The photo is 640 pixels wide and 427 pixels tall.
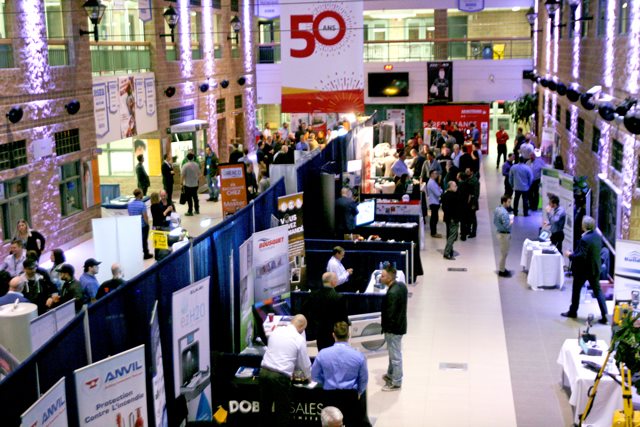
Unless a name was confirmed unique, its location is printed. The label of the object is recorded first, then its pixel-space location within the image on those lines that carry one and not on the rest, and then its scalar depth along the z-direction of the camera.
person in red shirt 28.95
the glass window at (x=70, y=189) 17.91
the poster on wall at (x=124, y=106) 19.52
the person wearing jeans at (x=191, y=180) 20.59
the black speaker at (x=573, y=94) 18.10
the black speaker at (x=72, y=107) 17.58
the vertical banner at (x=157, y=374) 6.78
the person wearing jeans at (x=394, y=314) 9.66
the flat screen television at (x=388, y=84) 33.31
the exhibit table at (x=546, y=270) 14.16
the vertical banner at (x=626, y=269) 11.09
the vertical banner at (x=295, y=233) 12.27
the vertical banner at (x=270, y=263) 10.68
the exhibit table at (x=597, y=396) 8.73
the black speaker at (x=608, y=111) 12.58
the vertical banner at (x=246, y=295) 9.94
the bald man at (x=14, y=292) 9.51
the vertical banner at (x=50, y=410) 4.78
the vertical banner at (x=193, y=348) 7.57
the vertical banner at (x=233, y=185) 16.62
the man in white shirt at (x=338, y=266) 11.98
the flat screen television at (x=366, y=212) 15.54
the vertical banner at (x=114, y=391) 5.67
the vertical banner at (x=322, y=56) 15.41
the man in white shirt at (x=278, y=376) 7.98
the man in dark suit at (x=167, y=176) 21.12
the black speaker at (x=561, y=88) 20.31
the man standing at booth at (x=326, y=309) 10.08
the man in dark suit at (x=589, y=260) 11.97
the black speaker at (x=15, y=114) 15.28
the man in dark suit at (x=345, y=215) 15.17
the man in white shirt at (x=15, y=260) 11.74
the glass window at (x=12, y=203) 15.36
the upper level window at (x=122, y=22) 23.53
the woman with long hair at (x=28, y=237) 13.24
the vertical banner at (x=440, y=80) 32.78
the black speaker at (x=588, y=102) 14.64
